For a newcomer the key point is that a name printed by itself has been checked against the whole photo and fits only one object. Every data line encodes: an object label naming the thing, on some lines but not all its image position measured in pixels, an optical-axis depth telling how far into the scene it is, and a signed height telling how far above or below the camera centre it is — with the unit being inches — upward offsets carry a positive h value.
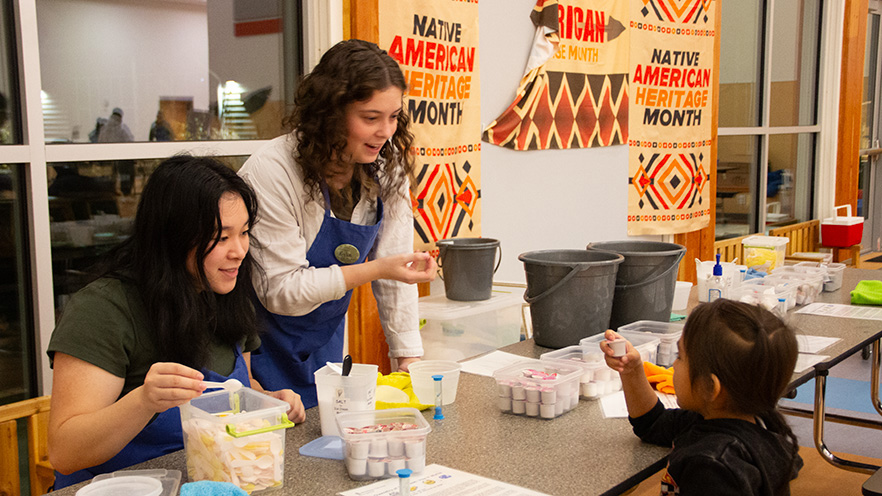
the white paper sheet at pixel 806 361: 84.9 -20.8
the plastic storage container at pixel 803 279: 118.8 -16.6
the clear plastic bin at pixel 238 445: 52.6 -18.2
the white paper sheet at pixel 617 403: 72.4 -21.9
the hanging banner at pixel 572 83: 158.4 +18.9
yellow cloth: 71.5 -19.6
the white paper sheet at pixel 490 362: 86.6 -21.5
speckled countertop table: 56.7 -22.0
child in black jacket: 54.0 -16.7
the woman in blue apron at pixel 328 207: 80.5 -3.6
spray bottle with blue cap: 113.9 -16.5
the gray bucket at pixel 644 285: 98.2 -14.1
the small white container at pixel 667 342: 88.6 -19.1
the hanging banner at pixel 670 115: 192.2 +14.6
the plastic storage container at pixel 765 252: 137.0 -14.1
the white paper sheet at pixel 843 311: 110.8 -20.1
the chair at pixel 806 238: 267.1 -23.7
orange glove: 79.0 -20.8
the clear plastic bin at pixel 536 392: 70.4 -19.7
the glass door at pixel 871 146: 313.4 +10.1
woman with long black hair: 56.6 -10.8
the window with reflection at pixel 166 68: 98.5 +14.8
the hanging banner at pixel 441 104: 130.0 +11.9
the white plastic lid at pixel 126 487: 50.5 -20.0
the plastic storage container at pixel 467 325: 117.6 -23.1
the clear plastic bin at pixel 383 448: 56.6 -19.8
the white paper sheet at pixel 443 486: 54.0 -21.7
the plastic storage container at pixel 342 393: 63.4 -17.7
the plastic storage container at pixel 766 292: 109.4 -17.2
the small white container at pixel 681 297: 115.5 -18.3
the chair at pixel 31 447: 92.6 -32.0
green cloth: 118.4 -18.5
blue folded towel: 47.9 -19.2
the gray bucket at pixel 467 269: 120.0 -14.7
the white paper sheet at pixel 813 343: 92.8 -20.7
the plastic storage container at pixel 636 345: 82.4 -18.7
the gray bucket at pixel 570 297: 92.4 -14.7
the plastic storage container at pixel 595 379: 76.8 -20.4
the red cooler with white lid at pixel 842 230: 266.8 -20.2
